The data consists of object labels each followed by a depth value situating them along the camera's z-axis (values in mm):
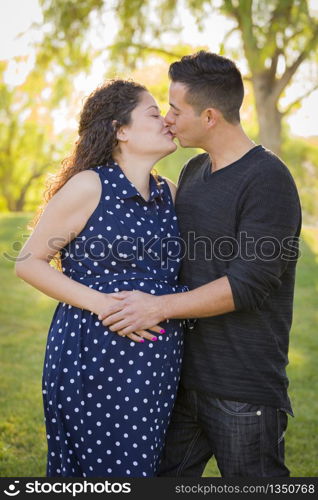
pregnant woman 2605
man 2572
